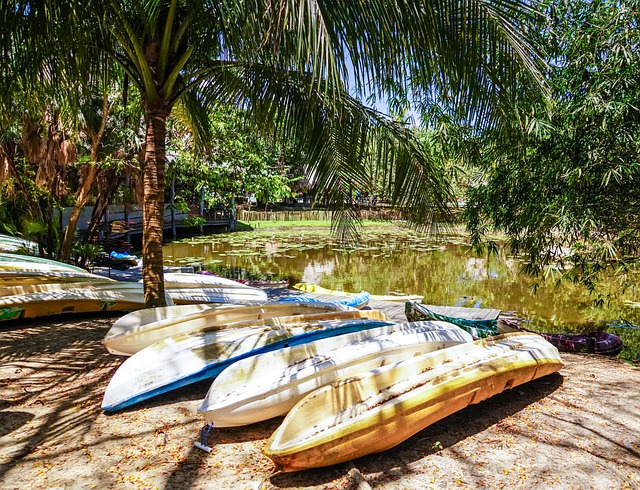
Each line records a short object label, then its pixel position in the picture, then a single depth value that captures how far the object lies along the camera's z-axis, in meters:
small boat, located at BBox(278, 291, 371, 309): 7.75
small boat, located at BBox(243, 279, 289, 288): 10.37
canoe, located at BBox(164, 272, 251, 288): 7.32
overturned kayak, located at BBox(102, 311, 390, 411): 2.97
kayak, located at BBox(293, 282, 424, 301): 9.35
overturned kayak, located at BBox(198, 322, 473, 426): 2.60
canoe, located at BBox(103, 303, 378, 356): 3.67
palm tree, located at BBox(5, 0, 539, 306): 2.56
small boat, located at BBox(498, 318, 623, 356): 5.79
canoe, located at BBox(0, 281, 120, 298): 5.32
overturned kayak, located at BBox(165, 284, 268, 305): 6.70
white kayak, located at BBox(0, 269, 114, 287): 5.80
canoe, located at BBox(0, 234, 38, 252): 9.31
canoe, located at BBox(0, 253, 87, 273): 6.72
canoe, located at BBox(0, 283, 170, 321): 5.12
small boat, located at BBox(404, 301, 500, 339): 5.43
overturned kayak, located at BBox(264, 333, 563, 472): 2.26
